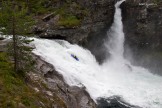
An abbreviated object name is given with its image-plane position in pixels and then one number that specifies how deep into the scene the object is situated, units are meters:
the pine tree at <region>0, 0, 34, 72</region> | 27.58
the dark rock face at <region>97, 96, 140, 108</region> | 36.22
